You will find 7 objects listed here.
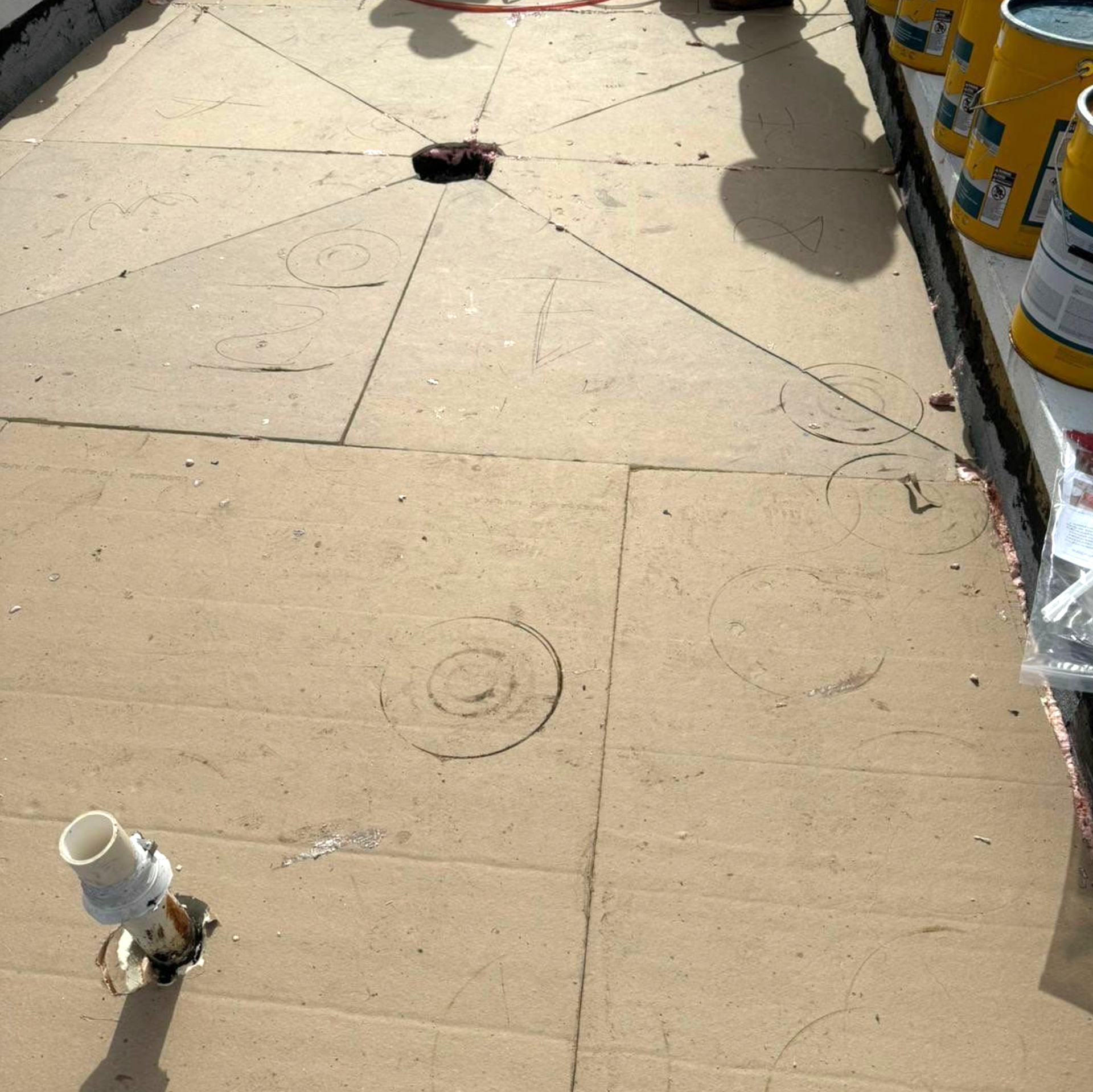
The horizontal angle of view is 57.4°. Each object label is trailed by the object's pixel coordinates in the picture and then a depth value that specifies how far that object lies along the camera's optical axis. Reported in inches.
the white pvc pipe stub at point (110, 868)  59.5
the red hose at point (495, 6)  217.2
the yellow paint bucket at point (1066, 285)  84.8
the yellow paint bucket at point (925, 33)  141.9
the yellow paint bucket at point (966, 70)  115.6
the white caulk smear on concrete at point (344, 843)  76.3
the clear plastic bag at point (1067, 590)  77.0
